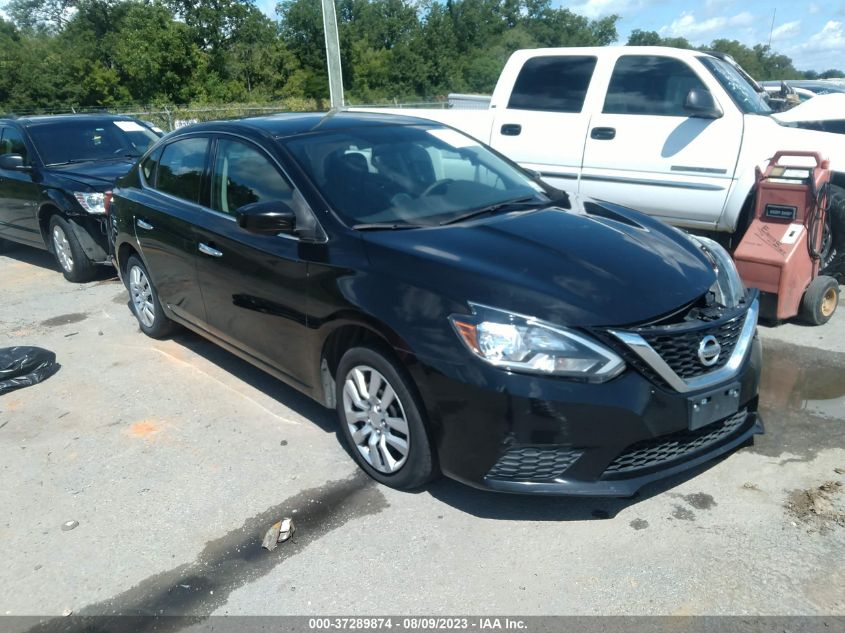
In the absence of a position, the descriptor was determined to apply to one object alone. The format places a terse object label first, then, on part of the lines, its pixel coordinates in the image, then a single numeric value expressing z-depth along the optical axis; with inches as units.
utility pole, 471.8
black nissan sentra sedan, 117.0
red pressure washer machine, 216.5
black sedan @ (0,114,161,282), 303.0
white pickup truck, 250.4
